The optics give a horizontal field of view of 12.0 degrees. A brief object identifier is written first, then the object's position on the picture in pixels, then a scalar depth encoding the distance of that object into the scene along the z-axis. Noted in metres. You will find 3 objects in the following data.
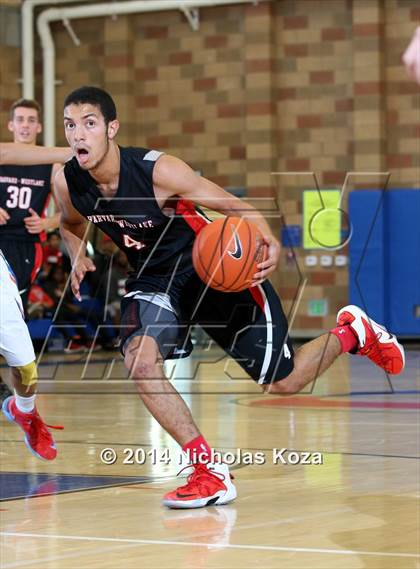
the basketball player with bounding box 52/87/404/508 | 9.10
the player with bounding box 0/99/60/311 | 15.93
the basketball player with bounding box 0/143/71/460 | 10.32
